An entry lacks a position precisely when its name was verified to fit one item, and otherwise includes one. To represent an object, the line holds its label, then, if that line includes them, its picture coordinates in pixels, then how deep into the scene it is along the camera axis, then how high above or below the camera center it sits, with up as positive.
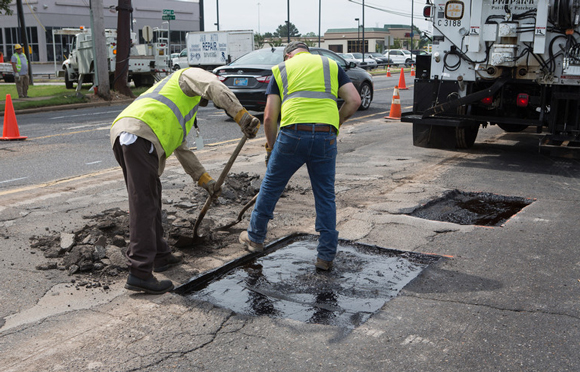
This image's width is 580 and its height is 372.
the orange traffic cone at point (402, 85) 22.71 -1.09
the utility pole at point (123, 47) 19.97 +0.30
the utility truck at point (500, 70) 8.00 -0.21
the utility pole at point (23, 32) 27.78 +1.09
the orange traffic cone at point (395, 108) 14.08 -1.19
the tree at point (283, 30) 149.81 +6.60
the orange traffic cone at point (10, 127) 11.14 -1.27
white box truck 31.45 +0.49
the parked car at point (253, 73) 12.84 -0.37
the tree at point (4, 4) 19.61 +1.67
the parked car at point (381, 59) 54.59 -0.35
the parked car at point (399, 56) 58.06 -0.08
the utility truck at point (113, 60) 23.61 -0.16
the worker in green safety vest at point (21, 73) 20.45 -0.54
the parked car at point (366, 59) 48.99 -0.32
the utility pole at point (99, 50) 18.73 +0.19
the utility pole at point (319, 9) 67.27 +5.03
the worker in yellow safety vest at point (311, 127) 4.44 -0.51
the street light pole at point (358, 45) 95.36 +1.61
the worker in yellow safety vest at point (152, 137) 4.01 -0.53
